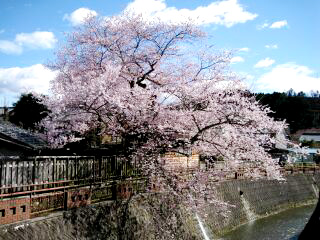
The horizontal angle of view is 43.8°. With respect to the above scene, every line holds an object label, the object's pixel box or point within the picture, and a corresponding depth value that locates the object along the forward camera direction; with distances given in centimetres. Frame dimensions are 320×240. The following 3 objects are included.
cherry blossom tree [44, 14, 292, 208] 1816
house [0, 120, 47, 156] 2233
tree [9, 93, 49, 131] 3947
